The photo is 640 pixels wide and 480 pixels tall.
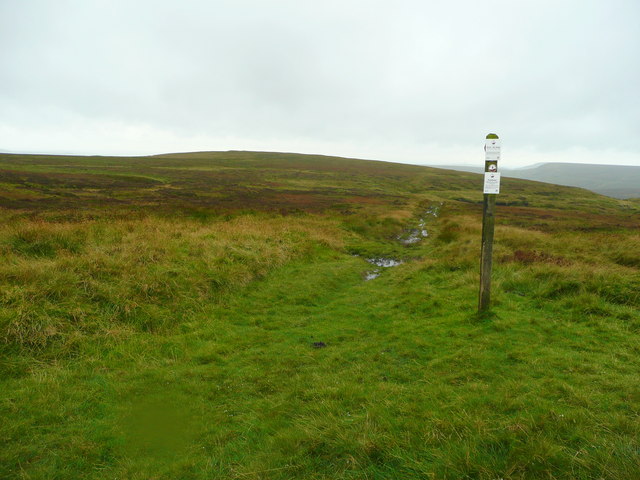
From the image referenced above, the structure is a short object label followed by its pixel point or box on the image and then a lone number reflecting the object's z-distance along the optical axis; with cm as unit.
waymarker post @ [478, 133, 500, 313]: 729
